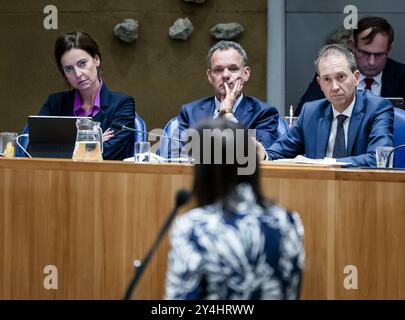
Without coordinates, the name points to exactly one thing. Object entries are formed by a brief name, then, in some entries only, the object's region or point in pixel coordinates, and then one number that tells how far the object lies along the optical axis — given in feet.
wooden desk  22.22
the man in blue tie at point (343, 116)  27.92
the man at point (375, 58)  37.48
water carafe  24.66
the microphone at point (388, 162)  25.37
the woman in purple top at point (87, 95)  31.14
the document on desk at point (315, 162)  23.86
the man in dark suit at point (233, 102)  30.52
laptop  27.50
